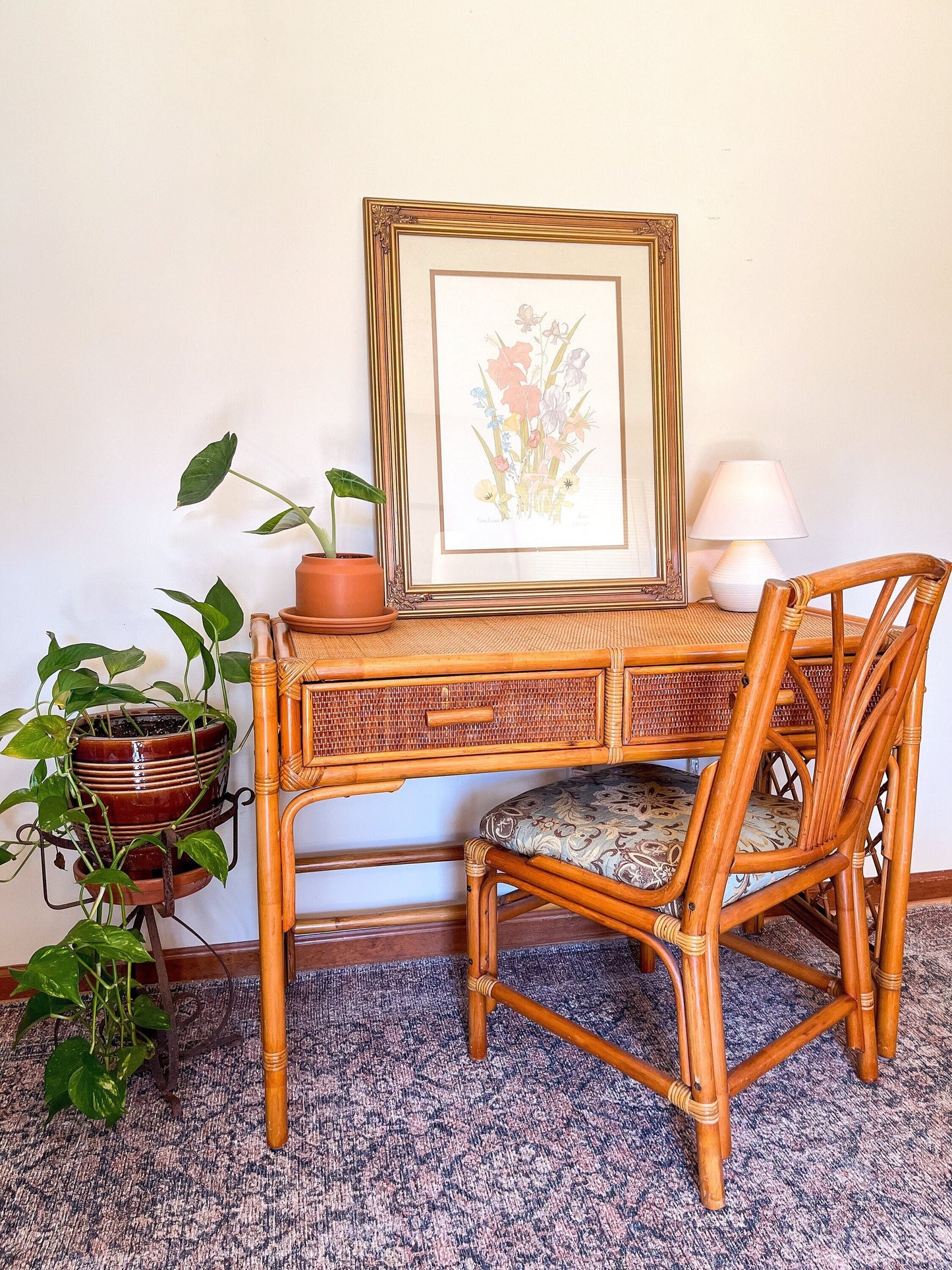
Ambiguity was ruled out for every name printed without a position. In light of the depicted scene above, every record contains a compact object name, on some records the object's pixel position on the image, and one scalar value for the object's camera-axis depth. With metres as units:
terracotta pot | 1.66
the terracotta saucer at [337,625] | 1.66
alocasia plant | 1.54
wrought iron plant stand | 1.57
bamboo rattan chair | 1.29
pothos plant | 1.41
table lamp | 1.83
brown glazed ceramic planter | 1.52
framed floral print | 1.91
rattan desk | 1.44
